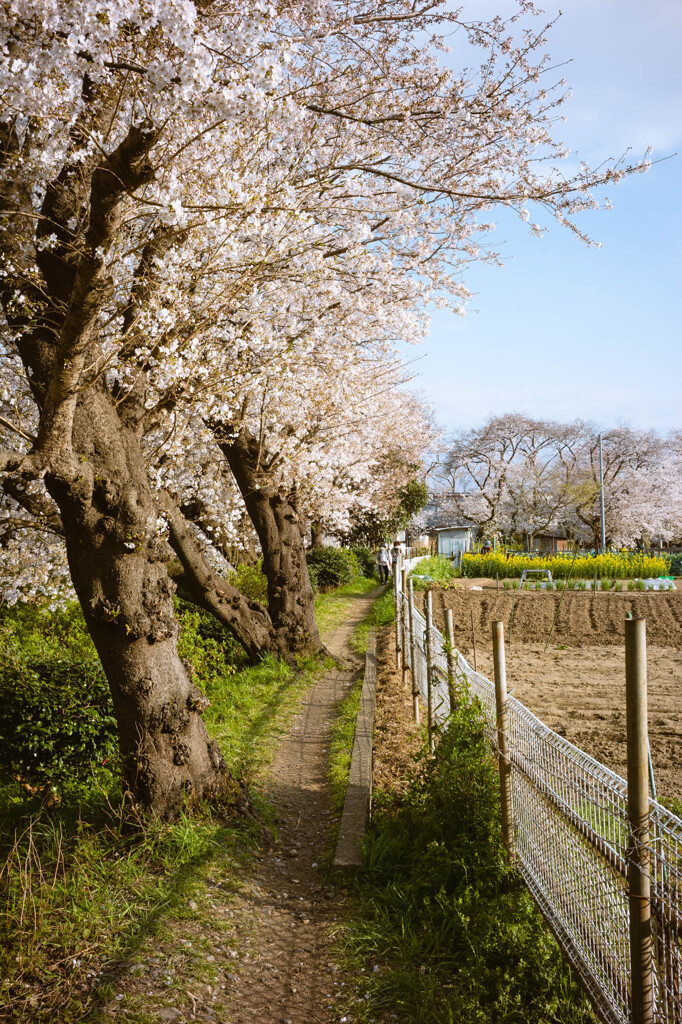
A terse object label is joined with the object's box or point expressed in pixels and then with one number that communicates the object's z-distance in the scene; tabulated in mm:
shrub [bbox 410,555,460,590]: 22453
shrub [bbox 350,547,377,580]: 31219
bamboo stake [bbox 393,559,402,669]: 10914
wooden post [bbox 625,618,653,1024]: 2289
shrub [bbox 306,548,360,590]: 23375
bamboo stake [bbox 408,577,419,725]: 7766
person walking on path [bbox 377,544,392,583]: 26359
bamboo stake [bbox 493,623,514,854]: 3871
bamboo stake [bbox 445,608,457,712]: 4905
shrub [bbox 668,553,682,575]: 38000
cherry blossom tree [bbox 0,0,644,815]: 3650
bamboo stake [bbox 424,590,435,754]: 6051
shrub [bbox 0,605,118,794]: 5484
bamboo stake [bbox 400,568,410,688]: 10042
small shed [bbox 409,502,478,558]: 47281
